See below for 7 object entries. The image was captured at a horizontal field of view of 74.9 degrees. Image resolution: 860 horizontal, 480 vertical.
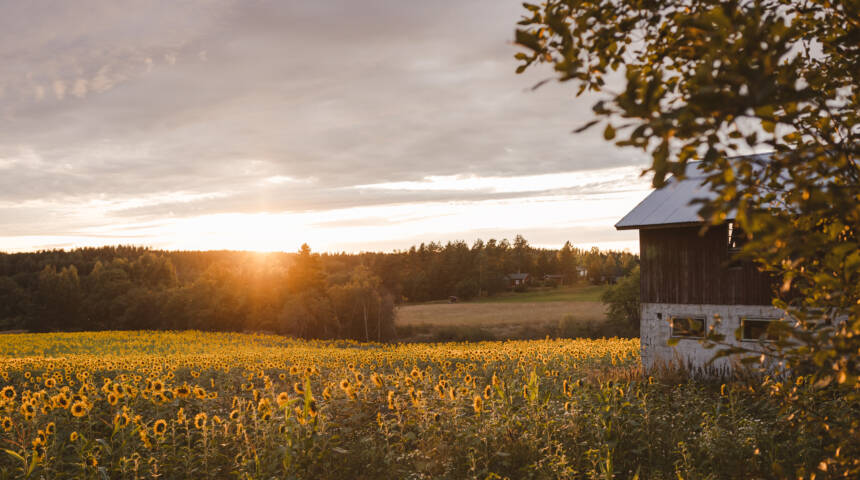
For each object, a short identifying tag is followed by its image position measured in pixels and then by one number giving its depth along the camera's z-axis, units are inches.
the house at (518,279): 4343.0
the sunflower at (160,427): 264.2
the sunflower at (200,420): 276.6
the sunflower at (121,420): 271.2
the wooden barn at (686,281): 627.2
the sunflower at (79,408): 286.1
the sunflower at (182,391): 276.4
